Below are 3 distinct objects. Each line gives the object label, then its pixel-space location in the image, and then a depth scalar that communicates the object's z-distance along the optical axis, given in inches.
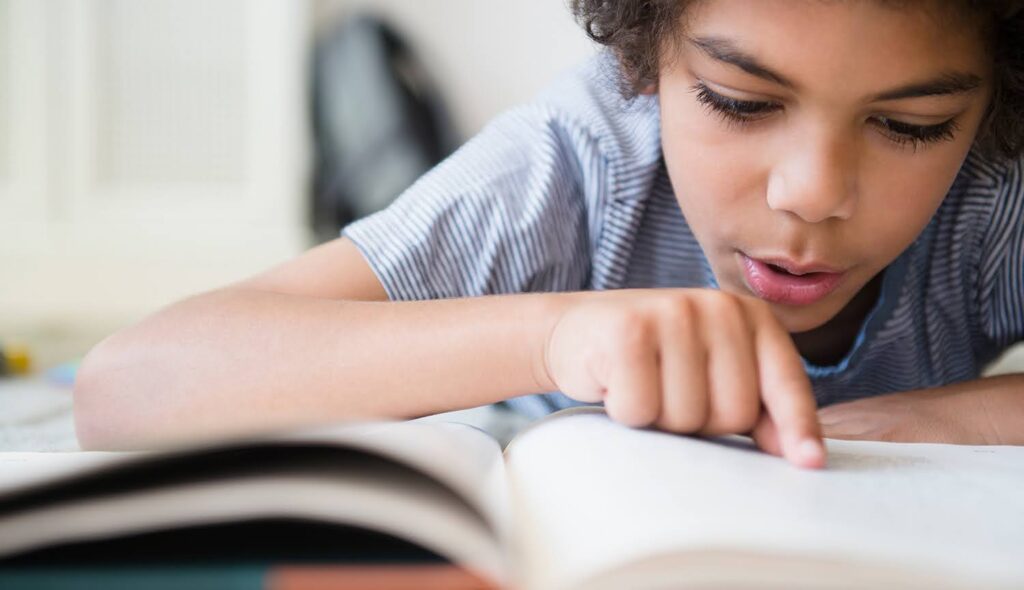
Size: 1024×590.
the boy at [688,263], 16.4
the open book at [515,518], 10.5
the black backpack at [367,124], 80.1
